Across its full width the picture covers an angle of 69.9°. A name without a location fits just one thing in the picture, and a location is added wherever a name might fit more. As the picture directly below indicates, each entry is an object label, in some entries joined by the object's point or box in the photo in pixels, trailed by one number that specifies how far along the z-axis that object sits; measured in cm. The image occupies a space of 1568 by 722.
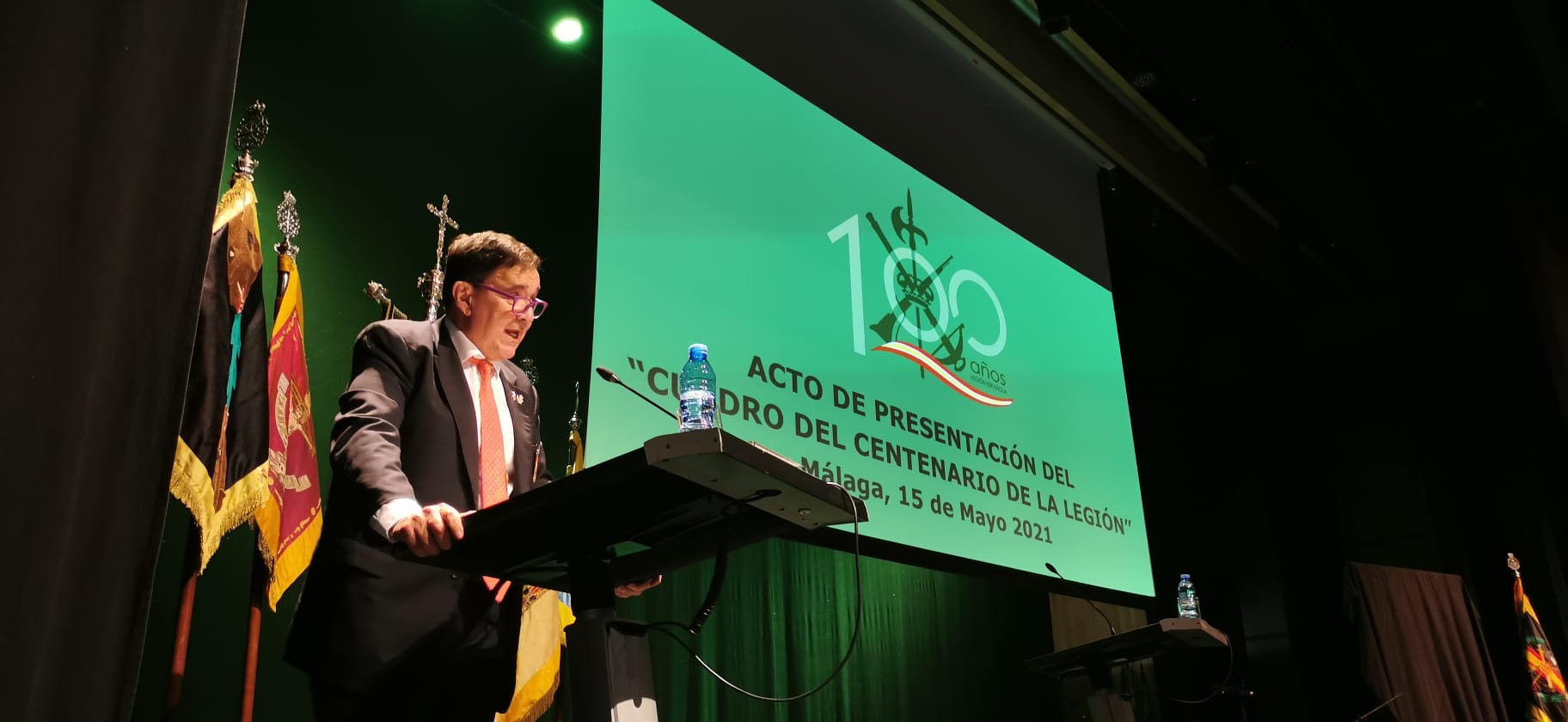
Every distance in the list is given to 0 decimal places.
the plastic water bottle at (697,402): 186
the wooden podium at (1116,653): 316
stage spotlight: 341
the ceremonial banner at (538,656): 253
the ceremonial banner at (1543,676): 496
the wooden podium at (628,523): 132
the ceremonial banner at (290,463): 220
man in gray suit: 163
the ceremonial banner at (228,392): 204
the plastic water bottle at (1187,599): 472
